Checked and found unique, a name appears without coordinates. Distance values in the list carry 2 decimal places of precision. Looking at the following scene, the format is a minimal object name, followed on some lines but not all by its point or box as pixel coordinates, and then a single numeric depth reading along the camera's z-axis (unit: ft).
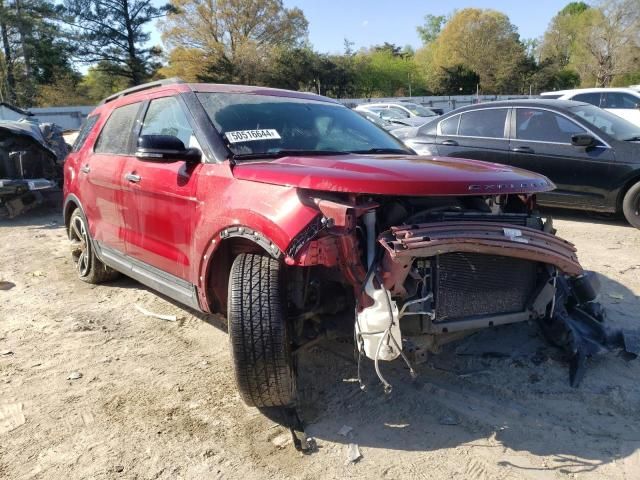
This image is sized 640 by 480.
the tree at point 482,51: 175.94
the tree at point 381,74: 183.11
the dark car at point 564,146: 21.11
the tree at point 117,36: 149.89
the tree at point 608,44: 139.13
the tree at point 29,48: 135.64
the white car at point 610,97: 40.24
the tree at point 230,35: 155.22
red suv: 7.93
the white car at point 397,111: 58.08
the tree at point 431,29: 283.79
